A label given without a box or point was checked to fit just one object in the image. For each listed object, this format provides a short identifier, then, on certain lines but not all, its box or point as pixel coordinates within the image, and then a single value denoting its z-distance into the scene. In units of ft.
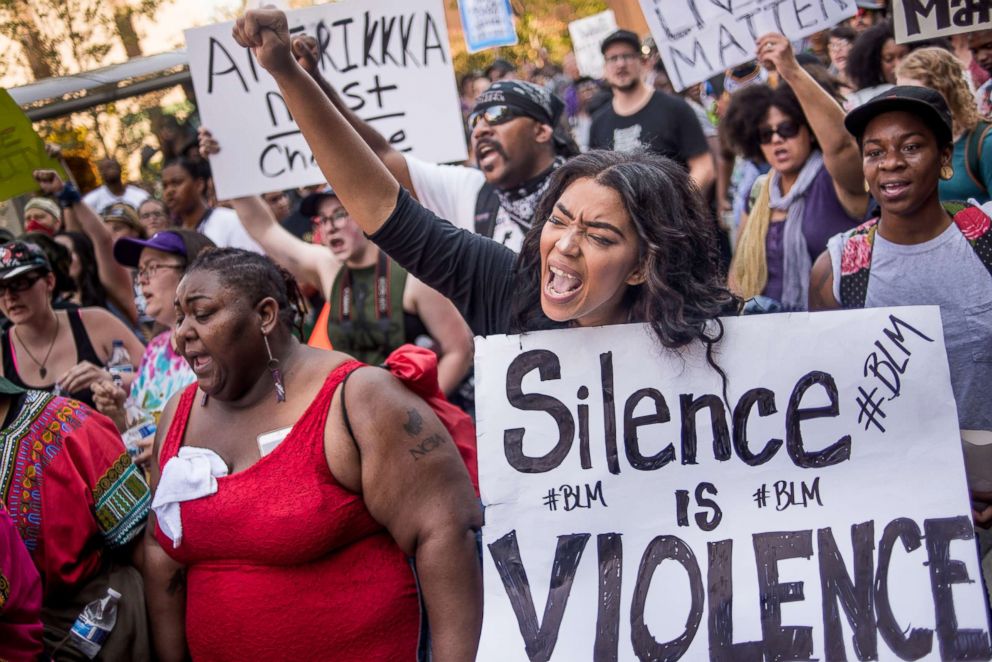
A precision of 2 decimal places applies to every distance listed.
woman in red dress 8.36
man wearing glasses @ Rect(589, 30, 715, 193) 19.40
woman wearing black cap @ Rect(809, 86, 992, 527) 8.85
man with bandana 13.30
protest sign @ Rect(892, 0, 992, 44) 11.41
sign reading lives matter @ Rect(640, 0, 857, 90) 12.89
